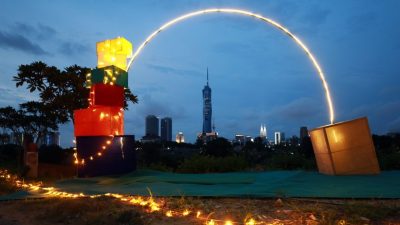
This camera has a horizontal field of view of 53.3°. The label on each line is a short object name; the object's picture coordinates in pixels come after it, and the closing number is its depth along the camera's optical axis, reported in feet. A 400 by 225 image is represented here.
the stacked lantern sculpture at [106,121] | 32.14
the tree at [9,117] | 60.70
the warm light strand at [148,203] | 13.92
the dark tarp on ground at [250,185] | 18.24
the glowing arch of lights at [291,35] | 28.66
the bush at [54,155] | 66.84
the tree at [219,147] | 50.14
